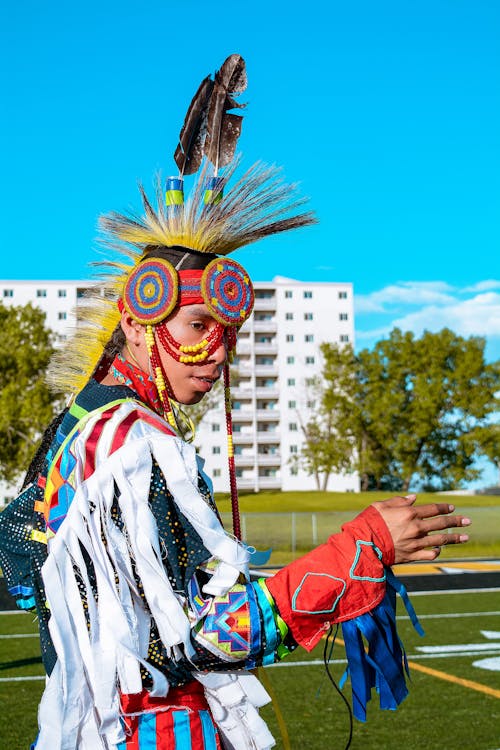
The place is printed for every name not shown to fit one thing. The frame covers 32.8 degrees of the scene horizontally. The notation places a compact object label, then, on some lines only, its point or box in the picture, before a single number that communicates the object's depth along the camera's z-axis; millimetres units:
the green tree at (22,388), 33781
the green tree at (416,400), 51062
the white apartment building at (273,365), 81500
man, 1863
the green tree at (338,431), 50719
